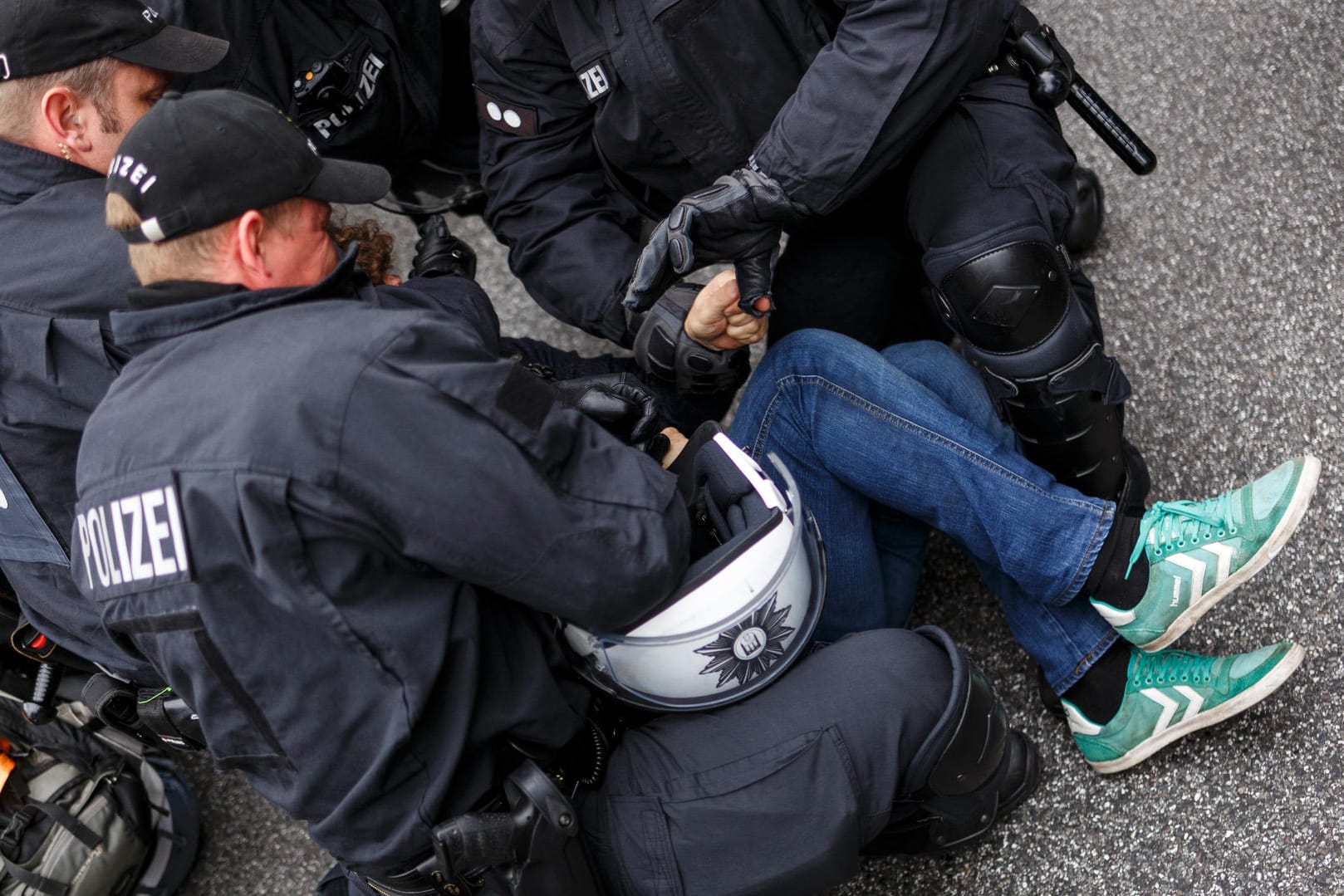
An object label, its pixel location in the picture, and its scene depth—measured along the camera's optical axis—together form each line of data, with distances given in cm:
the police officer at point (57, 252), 116
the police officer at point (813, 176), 135
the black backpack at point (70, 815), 146
